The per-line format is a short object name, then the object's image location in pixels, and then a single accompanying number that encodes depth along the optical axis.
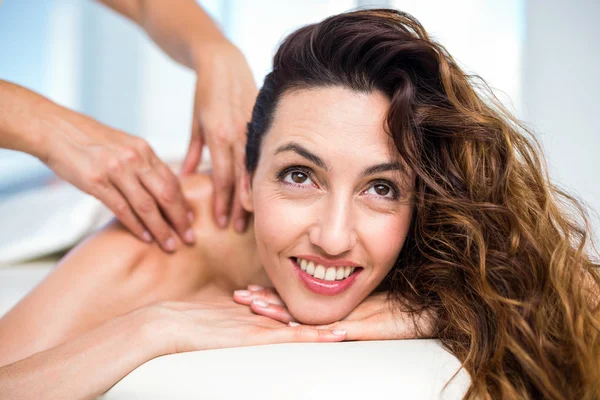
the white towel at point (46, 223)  0.92
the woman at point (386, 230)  0.61
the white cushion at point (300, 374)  0.54
